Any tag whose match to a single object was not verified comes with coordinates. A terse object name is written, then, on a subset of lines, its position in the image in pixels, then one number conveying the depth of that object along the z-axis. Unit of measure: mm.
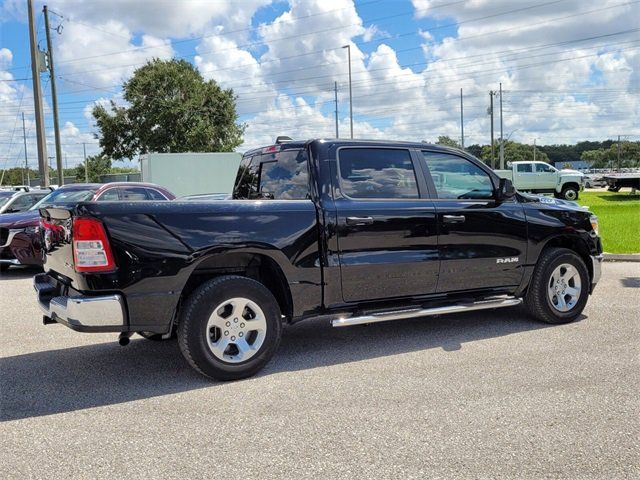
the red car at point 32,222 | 10664
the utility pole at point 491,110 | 61138
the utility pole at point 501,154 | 56625
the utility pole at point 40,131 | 22875
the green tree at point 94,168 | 98475
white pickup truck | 33219
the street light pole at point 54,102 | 28531
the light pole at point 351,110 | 46688
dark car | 12312
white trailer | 25938
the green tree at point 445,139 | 69362
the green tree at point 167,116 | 44062
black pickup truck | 4414
